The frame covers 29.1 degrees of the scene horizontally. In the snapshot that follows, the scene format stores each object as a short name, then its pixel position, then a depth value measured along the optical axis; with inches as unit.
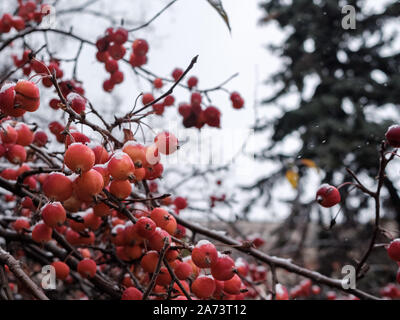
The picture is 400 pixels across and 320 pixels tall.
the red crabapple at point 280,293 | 27.4
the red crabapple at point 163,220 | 23.6
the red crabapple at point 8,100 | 22.0
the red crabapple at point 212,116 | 30.9
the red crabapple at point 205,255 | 23.0
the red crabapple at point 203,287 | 23.6
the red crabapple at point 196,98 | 31.6
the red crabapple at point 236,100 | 35.6
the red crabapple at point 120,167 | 21.9
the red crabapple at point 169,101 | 31.8
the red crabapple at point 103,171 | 22.3
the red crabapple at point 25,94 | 22.1
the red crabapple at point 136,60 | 32.5
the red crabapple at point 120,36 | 30.8
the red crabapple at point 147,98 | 31.0
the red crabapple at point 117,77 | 34.2
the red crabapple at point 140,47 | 31.7
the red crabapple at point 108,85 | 35.2
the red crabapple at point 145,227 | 22.7
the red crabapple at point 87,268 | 25.8
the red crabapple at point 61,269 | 26.3
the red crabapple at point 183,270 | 23.7
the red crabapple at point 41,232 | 24.9
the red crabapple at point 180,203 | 33.9
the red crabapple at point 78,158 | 21.3
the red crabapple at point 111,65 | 32.9
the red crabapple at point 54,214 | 23.0
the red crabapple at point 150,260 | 23.9
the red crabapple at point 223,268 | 23.3
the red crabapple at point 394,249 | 24.2
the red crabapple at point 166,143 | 23.6
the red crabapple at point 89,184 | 21.5
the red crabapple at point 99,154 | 23.3
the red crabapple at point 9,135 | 25.1
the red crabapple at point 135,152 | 23.1
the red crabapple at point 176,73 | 35.2
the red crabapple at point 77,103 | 24.0
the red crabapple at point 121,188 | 23.0
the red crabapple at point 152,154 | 23.6
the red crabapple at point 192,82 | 33.7
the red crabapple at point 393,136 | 23.7
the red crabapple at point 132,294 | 23.7
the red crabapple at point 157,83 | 33.5
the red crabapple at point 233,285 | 24.3
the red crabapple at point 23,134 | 26.2
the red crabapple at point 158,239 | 22.8
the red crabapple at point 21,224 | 28.2
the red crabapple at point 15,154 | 26.8
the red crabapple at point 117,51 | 31.2
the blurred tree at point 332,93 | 178.1
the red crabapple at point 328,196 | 25.2
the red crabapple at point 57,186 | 21.7
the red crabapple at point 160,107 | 29.8
